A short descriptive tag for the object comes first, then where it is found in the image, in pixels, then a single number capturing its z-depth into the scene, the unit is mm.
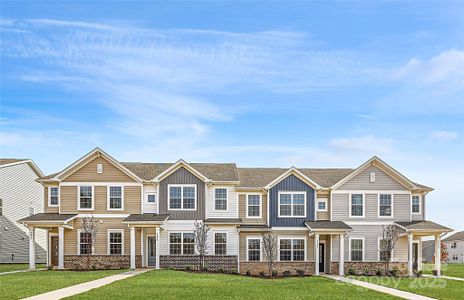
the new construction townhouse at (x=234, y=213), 35688
